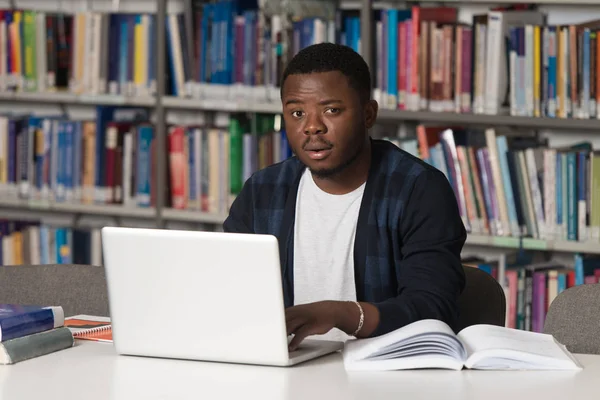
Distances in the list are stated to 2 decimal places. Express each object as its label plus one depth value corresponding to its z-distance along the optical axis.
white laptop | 3.05
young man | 3.64
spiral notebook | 3.38
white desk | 2.95
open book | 3.09
